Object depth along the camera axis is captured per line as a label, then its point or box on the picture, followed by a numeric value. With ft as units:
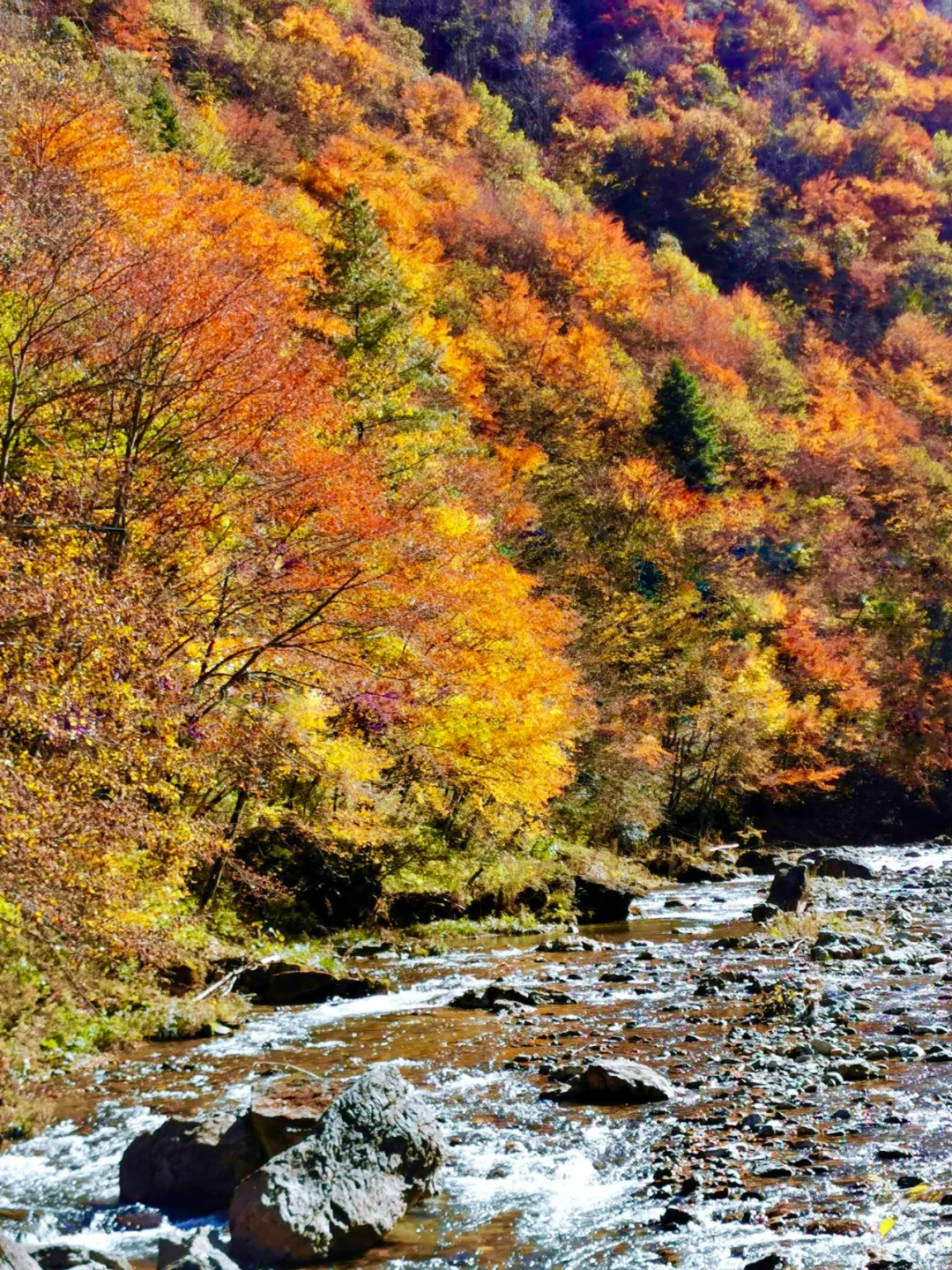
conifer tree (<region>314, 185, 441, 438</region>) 85.51
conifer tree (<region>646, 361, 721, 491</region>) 160.04
